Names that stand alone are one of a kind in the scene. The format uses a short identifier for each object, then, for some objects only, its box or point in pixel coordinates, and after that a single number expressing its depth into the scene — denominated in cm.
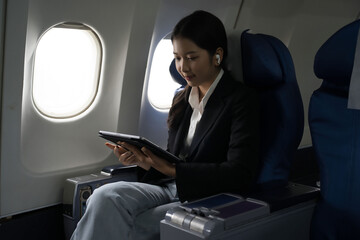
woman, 230
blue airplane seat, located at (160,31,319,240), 219
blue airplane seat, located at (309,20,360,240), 216
